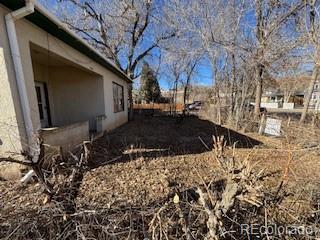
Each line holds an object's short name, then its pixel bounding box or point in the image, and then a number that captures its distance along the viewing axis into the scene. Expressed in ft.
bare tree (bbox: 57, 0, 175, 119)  34.73
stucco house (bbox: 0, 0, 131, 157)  8.78
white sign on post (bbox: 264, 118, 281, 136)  19.10
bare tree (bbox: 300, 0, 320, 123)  16.60
